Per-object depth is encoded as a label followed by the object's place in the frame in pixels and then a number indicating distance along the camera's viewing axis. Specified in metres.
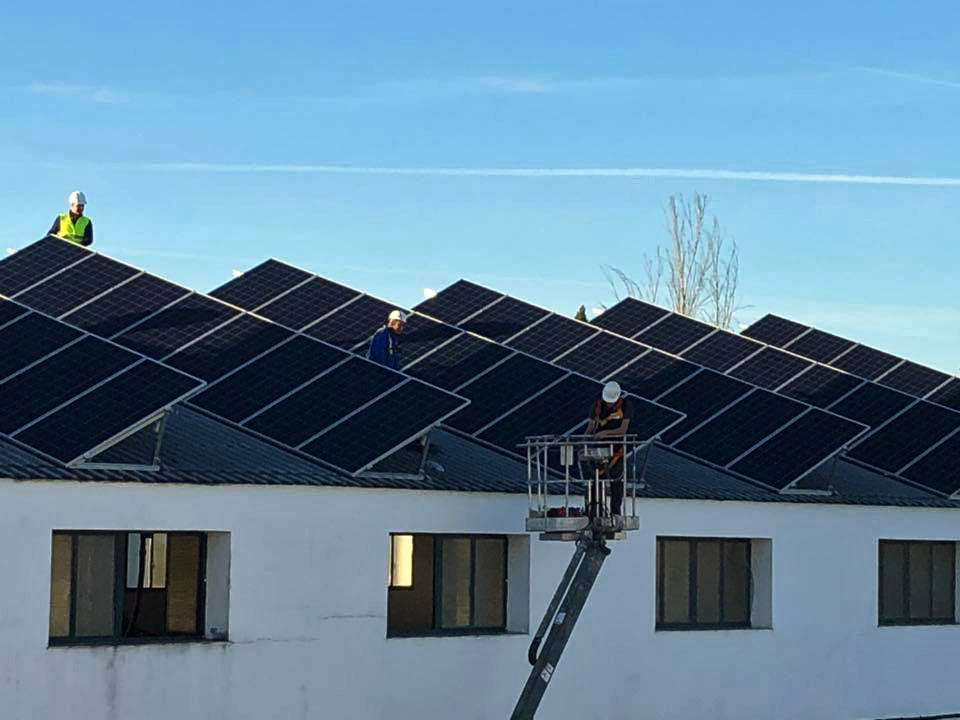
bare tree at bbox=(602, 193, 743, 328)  68.56
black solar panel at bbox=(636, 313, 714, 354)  33.31
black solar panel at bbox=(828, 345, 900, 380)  34.03
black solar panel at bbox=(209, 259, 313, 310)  29.33
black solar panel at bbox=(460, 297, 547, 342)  30.98
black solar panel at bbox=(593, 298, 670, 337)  34.41
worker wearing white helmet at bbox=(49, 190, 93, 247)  27.98
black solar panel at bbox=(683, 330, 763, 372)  32.31
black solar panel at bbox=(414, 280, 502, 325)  31.81
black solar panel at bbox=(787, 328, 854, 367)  35.03
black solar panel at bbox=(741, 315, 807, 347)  35.97
